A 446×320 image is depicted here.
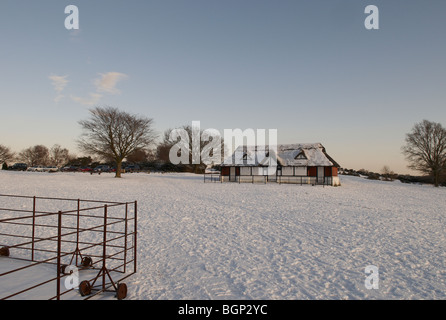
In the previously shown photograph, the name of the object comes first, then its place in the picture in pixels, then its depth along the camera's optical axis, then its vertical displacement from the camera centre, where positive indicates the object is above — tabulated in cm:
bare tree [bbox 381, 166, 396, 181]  6756 -103
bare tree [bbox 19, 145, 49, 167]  9194 +423
